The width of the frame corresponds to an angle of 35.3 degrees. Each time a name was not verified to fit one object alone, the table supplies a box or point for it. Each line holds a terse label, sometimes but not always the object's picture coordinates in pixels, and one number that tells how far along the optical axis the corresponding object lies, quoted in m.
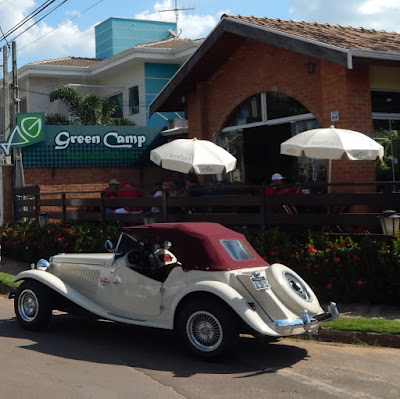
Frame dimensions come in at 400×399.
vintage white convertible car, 6.44
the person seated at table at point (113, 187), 15.38
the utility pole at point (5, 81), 24.20
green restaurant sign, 18.81
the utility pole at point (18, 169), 17.88
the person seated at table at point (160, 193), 12.17
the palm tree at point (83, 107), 26.50
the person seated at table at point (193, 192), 11.88
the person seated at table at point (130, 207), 13.21
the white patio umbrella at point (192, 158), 11.71
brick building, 11.98
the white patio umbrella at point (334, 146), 10.37
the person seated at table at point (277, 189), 10.75
